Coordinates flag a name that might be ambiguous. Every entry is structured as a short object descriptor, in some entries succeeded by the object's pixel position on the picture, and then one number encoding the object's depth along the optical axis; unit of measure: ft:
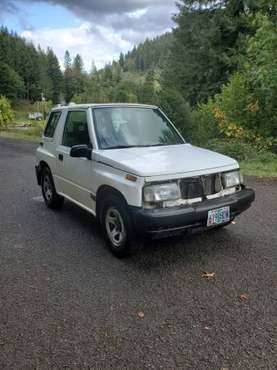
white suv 12.58
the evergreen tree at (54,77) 358.84
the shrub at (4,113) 104.47
